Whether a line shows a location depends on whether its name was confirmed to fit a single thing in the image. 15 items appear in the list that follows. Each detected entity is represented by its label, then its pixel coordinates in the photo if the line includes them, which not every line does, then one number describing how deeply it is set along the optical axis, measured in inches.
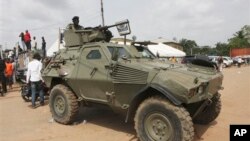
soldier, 207.5
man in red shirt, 420.5
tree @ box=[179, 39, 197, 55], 2132.1
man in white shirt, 237.6
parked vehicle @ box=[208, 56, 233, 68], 1002.3
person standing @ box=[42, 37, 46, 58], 420.6
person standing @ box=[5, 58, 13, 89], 371.1
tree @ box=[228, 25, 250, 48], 1794.8
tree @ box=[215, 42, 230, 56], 1775.0
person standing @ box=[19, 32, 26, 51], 425.6
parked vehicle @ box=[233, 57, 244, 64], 1063.8
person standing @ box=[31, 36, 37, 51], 434.5
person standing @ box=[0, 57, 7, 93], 337.3
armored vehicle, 131.3
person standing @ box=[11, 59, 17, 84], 402.7
